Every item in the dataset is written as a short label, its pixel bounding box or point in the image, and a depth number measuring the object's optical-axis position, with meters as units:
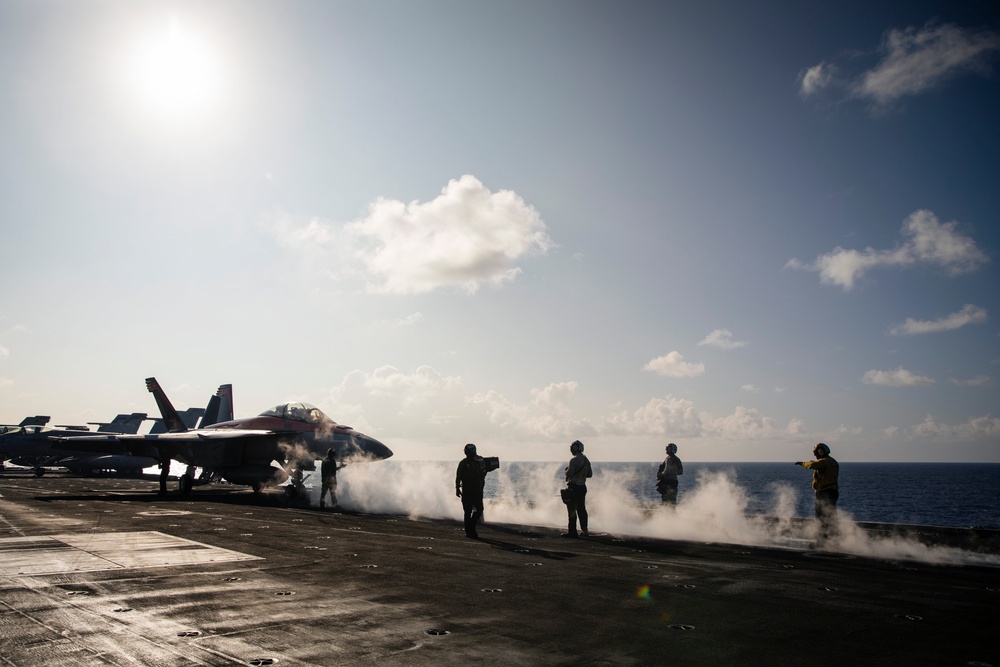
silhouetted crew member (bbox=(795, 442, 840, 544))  12.65
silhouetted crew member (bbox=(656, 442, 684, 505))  17.08
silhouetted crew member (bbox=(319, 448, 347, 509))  23.64
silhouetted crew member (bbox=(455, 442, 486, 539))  14.77
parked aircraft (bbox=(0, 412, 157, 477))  44.50
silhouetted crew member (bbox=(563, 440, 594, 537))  15.15
